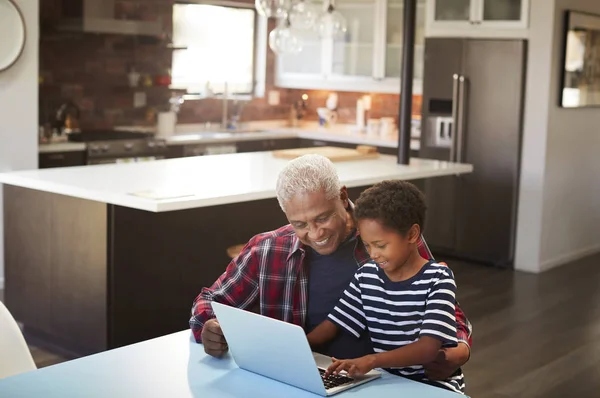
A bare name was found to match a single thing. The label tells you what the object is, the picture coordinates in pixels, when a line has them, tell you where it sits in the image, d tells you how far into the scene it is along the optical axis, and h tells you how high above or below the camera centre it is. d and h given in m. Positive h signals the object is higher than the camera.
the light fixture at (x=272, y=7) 4.70 +0.48
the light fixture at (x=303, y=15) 4.89 +0.46
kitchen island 4.29 -0.74
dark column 5.48 +0.14
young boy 2.16 -0.46
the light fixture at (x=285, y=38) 4.90 +0.33
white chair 2.46 -0.71
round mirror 5.59 +0.36
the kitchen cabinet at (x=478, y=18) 6.61 +0.66
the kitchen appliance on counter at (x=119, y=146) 6.46 -0.37
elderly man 2.38 -0.48
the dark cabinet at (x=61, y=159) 6.12 -0.45
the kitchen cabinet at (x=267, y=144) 7.76 -0.39
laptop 2.00 -0.58
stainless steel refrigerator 6.69 -0.24
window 8.00 +0.46
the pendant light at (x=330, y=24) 5.14 +0.44
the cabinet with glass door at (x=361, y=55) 7.72 +0.42
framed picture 6.63 +0.37
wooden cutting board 5.73 -0.34
